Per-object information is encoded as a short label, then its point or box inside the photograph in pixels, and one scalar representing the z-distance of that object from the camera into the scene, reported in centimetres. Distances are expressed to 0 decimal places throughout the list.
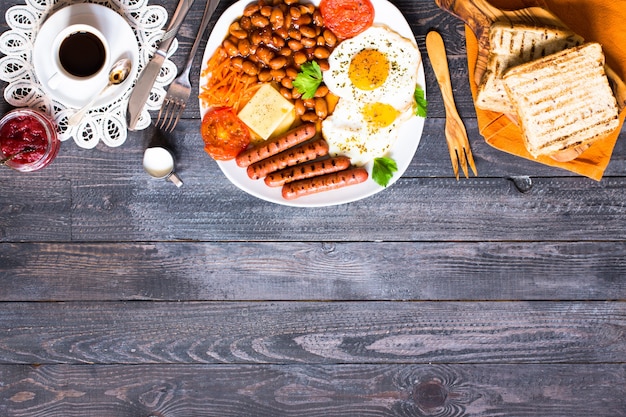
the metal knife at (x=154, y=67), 207
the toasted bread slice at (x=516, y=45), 191
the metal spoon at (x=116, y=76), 204
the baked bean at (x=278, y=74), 206
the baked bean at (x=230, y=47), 204
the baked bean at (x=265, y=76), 207
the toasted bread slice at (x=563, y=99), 189
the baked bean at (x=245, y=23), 204
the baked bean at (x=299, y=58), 205
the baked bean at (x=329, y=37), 205
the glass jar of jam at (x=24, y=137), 202
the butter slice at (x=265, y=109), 206
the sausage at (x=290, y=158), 207
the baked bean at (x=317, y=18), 206
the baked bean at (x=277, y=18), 201
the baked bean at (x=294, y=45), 204
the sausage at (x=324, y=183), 206
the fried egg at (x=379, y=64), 206
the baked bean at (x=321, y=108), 208
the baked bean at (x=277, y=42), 204
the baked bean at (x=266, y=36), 203
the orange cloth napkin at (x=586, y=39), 204
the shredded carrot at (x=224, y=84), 206
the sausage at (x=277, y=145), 207
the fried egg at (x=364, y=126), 209
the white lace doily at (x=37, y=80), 210
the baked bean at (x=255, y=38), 203
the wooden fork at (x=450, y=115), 212
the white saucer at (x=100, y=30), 201
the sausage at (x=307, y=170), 207
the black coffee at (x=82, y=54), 198
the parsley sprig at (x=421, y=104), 206
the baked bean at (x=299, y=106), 208
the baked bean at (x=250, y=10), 202
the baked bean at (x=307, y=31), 203
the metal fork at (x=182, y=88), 208
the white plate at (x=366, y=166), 205
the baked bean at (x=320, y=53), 205
